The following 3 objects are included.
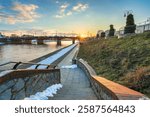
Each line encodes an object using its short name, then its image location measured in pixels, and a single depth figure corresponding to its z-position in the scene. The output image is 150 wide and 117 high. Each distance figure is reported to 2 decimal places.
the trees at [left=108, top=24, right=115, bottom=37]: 35.46
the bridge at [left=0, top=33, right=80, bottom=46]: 94.66
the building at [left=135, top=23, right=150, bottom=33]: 22.37
